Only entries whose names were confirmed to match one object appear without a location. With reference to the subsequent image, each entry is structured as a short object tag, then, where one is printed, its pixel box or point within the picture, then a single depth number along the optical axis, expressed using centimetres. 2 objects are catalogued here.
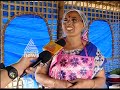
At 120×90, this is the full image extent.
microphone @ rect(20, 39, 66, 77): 154
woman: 171
